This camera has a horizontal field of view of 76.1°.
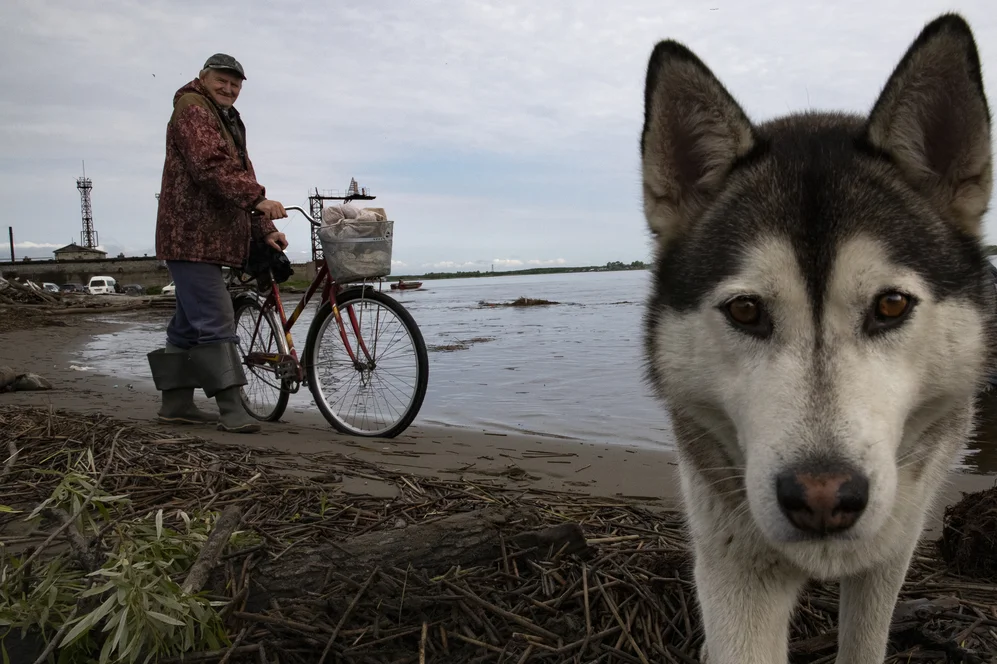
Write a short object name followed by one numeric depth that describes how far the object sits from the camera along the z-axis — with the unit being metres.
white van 47.06
